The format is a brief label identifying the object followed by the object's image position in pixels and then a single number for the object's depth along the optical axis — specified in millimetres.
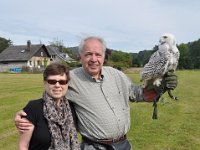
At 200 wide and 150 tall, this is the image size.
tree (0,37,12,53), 102000
